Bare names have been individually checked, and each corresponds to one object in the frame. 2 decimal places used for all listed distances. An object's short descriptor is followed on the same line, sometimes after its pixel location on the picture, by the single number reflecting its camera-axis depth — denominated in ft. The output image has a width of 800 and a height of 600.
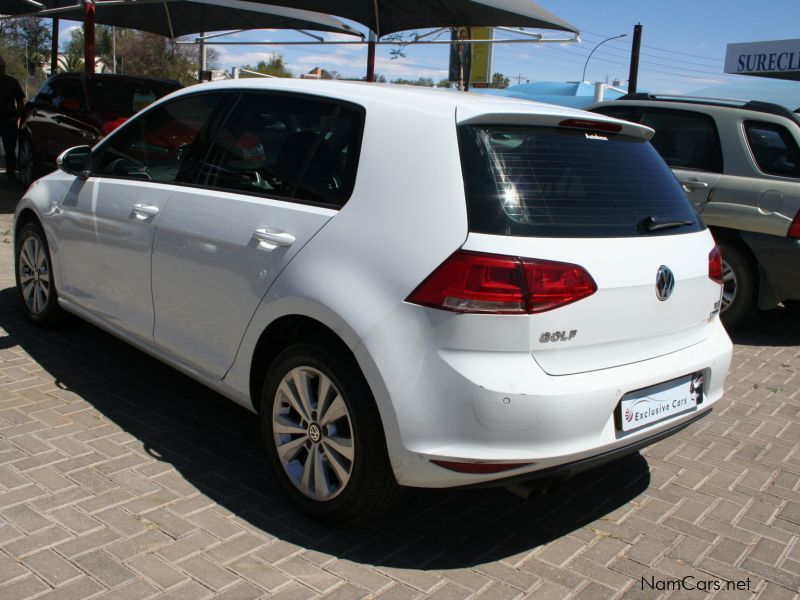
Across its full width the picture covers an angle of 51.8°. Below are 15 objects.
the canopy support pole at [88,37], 40.45
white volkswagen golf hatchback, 9.14
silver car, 20.99
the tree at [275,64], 255.04
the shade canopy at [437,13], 37.70
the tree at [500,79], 274.77
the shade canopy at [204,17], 48.42
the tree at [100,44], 260.01
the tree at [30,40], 168.19
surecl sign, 75.00
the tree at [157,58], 175.57
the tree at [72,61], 194.02
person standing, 42.29
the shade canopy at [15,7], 48.11
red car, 35.42
